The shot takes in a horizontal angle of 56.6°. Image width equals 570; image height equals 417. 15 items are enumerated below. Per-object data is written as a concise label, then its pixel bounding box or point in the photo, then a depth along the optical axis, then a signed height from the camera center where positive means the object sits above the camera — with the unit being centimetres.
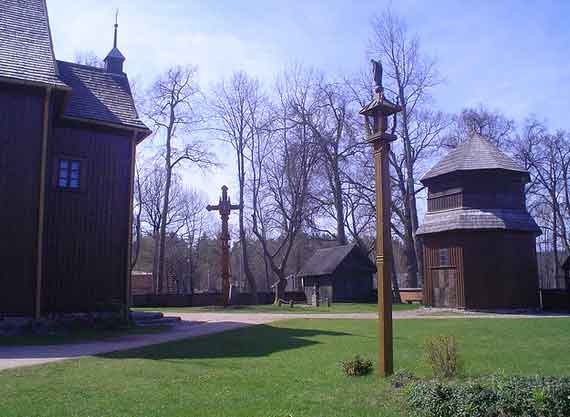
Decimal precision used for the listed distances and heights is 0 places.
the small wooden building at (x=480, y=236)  2633 +206
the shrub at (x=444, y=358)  793 -122
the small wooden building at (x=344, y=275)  4038 +12
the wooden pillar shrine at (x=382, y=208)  845 +113
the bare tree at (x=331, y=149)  3684 +932
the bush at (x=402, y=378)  759 -150
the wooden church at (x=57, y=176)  1549 +323
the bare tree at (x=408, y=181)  3675 +676
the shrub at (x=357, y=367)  864 -147
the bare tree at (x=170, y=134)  3785 +1022
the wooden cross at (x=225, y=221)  3123 +329
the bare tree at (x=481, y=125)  4259 +1230
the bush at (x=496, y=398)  552 -133
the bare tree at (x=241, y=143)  3682 +931
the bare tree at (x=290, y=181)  3578 +658
